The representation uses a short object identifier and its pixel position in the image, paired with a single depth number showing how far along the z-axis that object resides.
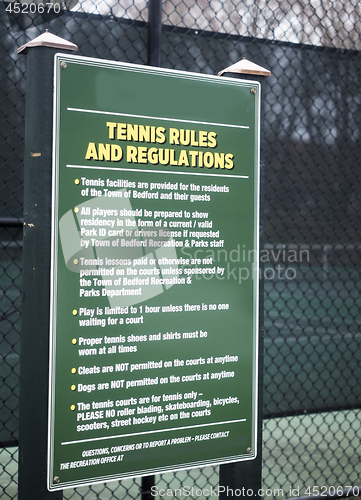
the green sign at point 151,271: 1.91
